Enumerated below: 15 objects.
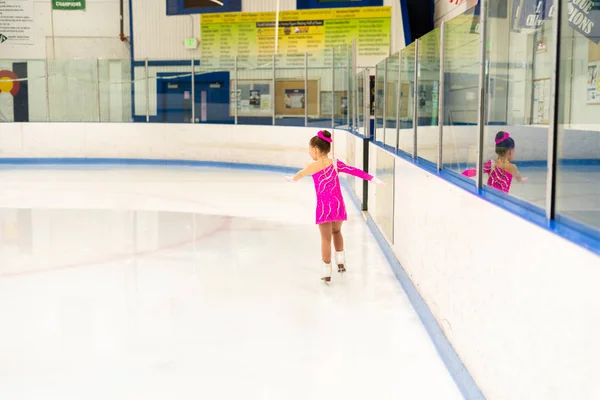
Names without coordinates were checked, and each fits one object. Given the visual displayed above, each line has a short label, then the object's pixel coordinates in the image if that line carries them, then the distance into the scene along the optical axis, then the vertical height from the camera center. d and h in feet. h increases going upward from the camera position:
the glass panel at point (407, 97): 16.96 +0.39
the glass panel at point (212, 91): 47.50 +1.43
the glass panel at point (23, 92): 49.85 +1.37
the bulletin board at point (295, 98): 42.93 +0.92
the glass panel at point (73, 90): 50.21 +1.51
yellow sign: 55.11 +6.12
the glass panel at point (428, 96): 13.92 +0.34
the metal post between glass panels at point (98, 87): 50.24 +1.72
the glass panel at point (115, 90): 50.31 +1.52
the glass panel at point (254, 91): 45.85 +1.35
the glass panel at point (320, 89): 41.68 +1.37
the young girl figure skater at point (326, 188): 16.79 -1.68
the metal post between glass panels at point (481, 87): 9.99 +0.36
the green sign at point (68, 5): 61.31 +8.76
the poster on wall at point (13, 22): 61.11 +7.34
